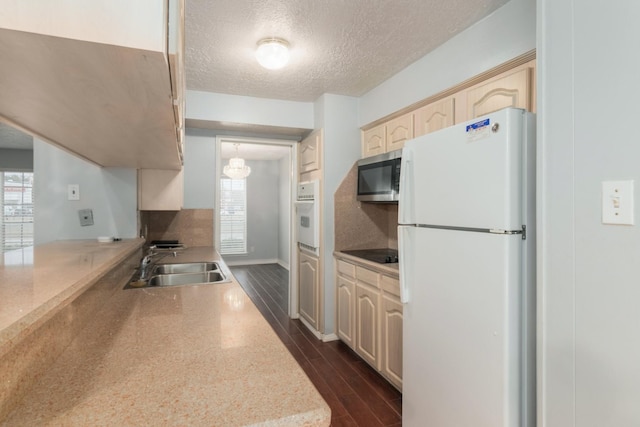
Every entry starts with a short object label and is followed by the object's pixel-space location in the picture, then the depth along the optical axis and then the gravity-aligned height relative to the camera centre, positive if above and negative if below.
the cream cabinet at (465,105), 1.73 +0.68
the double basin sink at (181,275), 1.99 -0.40
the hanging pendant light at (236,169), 5.67 +0.76
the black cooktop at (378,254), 2.59 -0.36
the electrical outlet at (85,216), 2.19 -0.01
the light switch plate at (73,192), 2.18 +0.15
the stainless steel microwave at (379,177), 2.57 +0.30
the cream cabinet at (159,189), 2.63 +0.20
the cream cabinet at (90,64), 0.55 +0.30
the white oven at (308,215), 3.25 -0.02
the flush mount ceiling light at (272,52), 2.14 +1.05
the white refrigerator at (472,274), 1.31 -0.27
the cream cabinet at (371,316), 2.27 -0.80
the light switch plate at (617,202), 0.94 +0.03
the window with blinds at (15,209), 5.20 +0.08
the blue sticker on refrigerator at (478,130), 1.41 +0.36
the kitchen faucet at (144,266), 2.00 -0.34
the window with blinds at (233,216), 7.13 -0.05
